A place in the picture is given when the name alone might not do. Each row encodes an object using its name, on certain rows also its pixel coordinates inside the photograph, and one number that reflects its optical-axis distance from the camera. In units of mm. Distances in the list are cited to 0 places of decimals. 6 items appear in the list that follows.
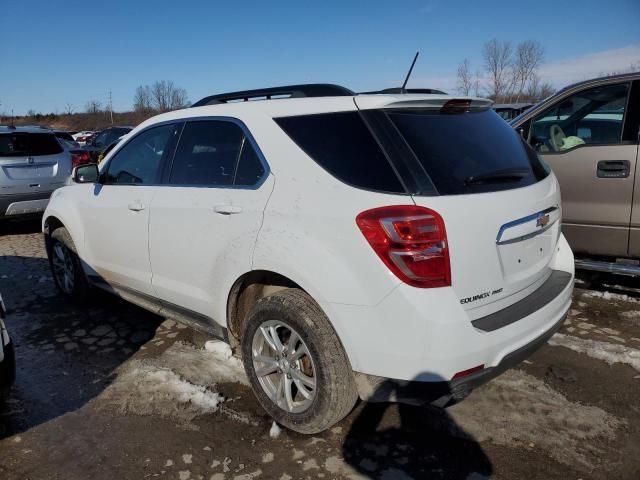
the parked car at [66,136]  21284
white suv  2166
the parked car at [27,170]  7426
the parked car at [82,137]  32606
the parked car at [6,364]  2721
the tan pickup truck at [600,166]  4055
